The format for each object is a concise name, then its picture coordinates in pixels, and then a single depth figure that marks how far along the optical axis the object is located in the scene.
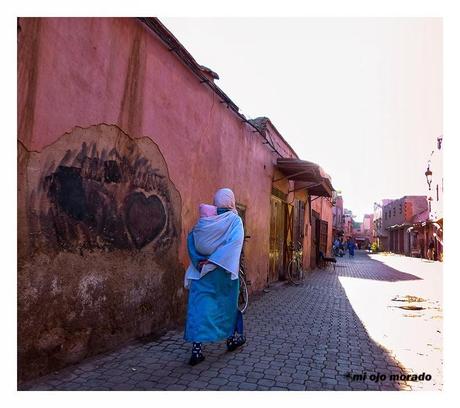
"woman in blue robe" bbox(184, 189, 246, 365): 3.94
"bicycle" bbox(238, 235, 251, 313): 6.77
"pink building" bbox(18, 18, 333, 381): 3.12
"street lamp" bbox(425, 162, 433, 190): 30.61
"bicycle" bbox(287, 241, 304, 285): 11.45
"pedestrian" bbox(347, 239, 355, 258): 32.38
